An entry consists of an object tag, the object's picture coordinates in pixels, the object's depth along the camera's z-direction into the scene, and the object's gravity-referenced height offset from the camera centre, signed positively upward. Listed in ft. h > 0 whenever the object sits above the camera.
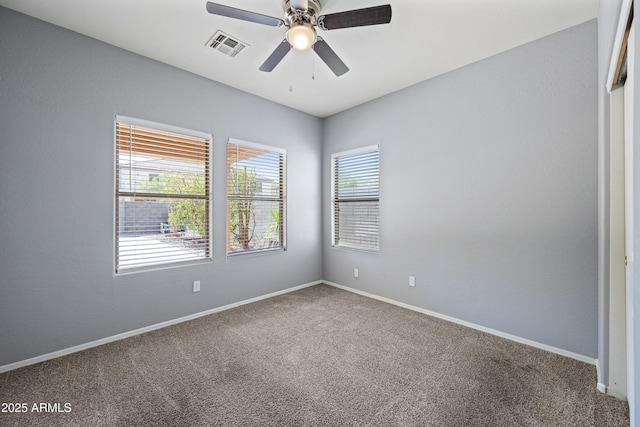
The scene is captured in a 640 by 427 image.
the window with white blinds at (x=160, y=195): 8.86 +0.65
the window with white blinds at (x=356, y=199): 12.77 +0.70
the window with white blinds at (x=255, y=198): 11.57 +0.71
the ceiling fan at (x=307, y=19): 5.73 +4.35
